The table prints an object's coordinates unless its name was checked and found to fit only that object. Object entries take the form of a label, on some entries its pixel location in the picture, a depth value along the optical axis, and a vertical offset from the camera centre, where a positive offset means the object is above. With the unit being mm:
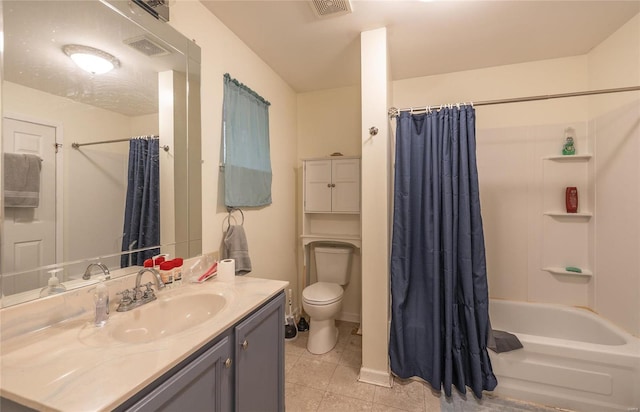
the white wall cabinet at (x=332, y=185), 2557 +205
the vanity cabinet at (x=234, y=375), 722 -596
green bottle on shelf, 2129 +506
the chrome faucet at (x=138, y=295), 1051 -384
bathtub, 1512 -1047
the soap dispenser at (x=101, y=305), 929 -364
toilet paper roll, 1421 -363
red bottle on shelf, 2113 +46
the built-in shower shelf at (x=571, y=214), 2075 -78
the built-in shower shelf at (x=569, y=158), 2074 +390
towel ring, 1808 -80
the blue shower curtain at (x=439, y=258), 1751 -375
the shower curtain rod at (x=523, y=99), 1526 +688
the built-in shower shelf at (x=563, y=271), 2082 -556
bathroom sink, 984 -475
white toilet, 2131 -855
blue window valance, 1766 +448
